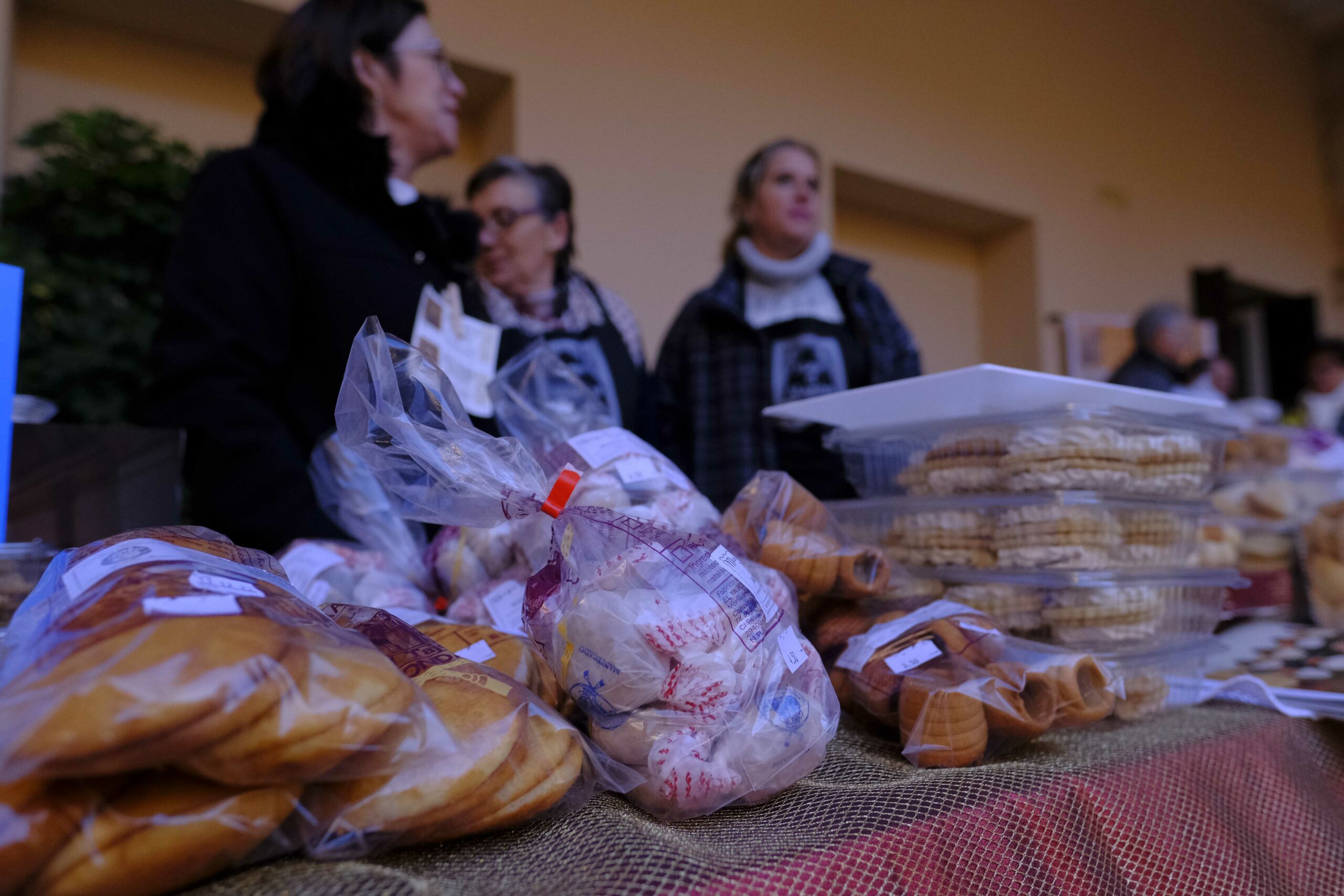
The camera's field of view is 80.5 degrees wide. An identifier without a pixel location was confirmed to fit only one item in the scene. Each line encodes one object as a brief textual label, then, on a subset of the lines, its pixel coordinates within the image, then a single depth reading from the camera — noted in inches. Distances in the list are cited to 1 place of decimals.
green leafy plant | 82.3
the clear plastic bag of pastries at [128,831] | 14.9
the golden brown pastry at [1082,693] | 27.9
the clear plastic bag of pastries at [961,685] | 26.7
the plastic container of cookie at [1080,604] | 34.5
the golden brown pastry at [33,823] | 14.6
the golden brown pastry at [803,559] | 30.7
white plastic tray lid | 33.4
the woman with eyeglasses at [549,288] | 70.7
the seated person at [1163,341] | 123.0
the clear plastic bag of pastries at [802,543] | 30.9
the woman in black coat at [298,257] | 43.3
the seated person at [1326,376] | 186.1
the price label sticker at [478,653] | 25.5
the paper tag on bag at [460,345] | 46.7
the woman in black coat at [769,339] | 77.5
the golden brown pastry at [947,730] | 26.5
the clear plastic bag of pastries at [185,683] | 15.1
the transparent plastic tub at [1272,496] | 55.8
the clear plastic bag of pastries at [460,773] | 18.1
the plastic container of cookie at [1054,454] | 35.0
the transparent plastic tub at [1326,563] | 50.6
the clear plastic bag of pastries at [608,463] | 30.6
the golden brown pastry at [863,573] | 31.2
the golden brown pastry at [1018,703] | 26.9
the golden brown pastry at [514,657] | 25.6
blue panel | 27.2
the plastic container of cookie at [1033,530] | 34.6
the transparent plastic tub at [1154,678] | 33.9
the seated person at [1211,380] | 135.8
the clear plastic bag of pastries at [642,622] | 22.1
